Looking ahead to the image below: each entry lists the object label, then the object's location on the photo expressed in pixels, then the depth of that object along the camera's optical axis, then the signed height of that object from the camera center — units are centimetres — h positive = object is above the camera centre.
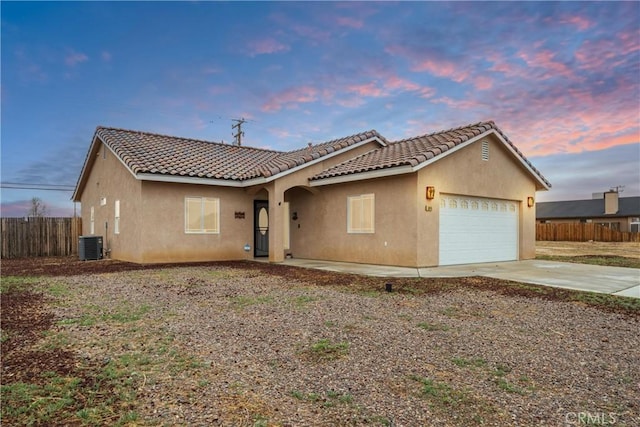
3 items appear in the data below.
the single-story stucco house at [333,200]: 1259 +79
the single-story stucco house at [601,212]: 4077 +108
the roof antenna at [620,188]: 5317 +469
